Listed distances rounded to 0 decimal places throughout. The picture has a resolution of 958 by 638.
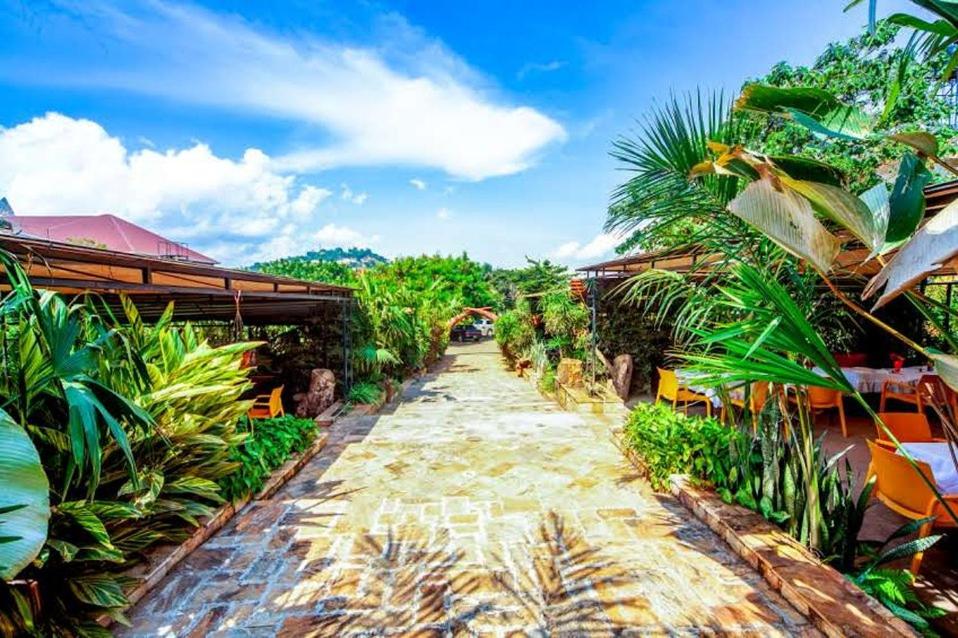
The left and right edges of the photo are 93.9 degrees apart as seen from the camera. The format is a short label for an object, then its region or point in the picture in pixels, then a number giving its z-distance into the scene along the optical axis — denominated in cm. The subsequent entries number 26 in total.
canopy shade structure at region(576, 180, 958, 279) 244
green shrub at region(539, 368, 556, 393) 995
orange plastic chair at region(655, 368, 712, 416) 673
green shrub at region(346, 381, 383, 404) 871
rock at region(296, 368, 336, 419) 851
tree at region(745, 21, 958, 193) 1150
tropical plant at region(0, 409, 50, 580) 172
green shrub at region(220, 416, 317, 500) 411
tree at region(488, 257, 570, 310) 1369
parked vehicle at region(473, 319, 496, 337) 3371
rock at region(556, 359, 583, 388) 926
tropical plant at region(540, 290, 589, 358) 1039
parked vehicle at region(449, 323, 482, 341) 2878
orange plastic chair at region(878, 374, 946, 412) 579
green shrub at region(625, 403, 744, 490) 407
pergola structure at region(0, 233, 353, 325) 265
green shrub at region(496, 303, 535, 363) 1400
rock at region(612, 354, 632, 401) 908
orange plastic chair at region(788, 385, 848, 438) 610
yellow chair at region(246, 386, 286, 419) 685
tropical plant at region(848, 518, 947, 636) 239
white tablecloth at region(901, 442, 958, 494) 310
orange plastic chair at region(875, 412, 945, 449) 422
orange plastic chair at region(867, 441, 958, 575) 291
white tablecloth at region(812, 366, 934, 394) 660
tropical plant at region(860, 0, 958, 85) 133
